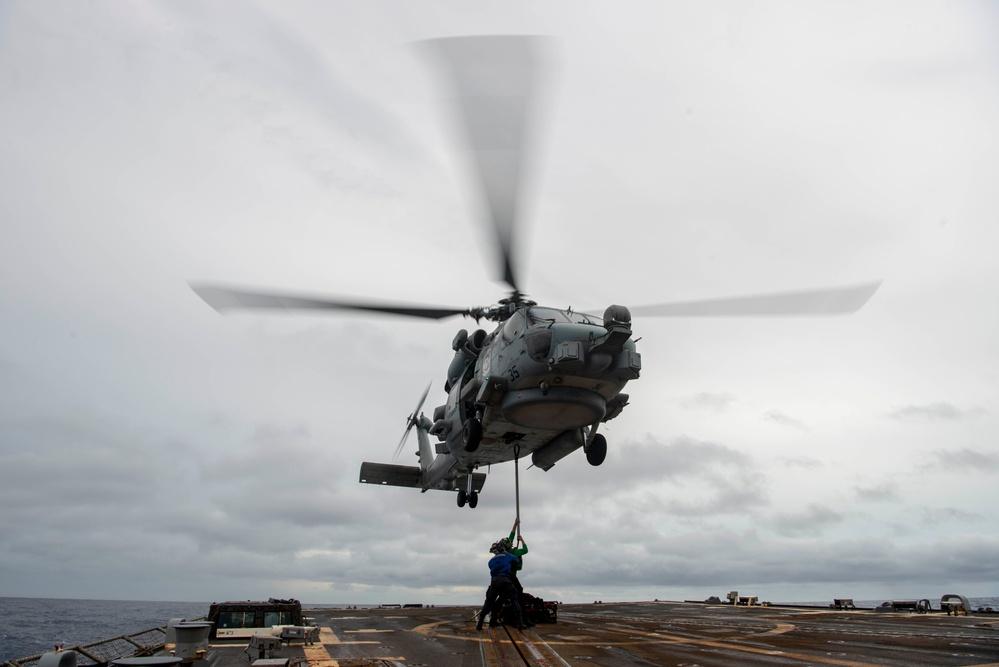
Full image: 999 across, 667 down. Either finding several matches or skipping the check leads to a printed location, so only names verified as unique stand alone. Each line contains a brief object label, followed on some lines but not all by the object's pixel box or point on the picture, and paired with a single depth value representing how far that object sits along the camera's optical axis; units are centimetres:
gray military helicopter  1573
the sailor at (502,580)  1482
